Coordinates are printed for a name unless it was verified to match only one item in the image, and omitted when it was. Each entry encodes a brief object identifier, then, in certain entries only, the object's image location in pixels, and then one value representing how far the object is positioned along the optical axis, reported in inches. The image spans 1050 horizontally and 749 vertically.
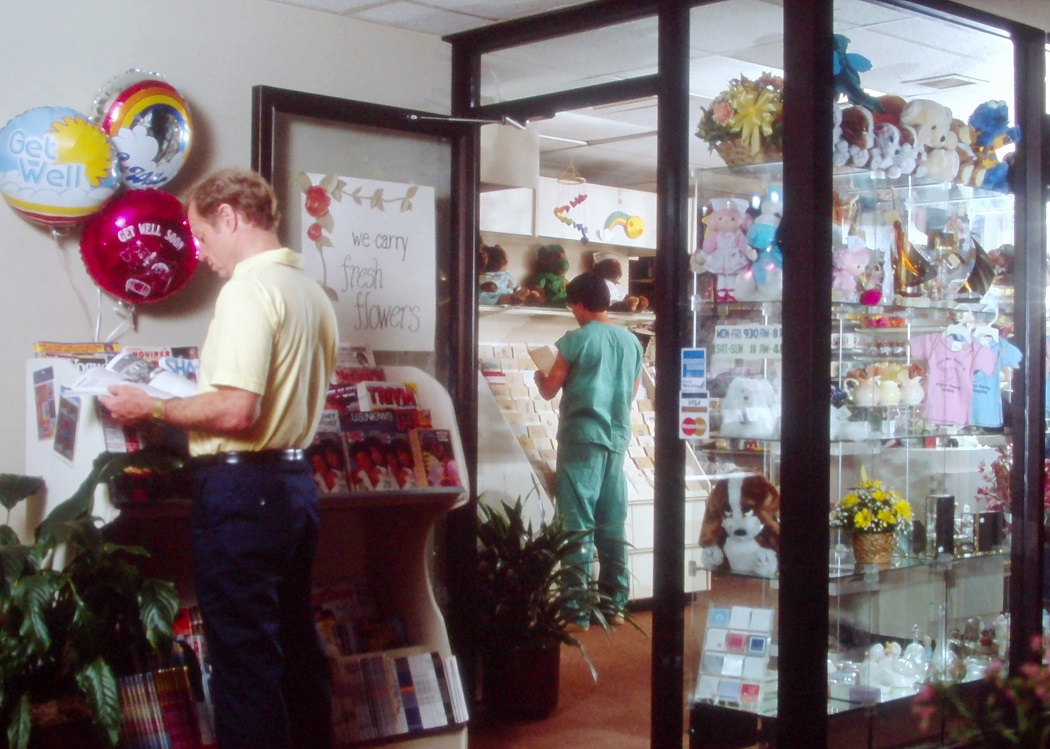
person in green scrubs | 212.8
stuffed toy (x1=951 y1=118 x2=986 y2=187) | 158.6
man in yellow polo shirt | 111.1
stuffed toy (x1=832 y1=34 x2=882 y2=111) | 138.0
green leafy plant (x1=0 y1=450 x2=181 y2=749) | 107.0
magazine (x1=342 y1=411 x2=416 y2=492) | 141.6
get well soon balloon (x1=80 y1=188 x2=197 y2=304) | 130.0
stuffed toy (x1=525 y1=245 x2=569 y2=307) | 271.4
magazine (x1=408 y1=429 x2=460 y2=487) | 145.0
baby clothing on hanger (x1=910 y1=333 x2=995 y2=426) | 153.8
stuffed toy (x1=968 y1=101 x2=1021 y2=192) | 161.5
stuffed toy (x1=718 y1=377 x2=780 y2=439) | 137.5
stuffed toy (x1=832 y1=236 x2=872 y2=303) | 138.0
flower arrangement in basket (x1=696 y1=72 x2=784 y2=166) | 138.9
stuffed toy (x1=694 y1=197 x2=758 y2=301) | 140.8
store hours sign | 136.9
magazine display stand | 137.3
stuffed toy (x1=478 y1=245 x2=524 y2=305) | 252.7
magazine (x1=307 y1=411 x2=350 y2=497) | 138.0
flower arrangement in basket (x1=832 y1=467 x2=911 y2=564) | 142.4
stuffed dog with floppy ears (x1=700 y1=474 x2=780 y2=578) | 139.4
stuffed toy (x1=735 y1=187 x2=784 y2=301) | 137.2
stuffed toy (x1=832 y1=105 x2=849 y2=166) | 138.3
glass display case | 139.6
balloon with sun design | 123.6
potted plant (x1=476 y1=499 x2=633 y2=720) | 169.6
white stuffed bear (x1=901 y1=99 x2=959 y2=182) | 153.6
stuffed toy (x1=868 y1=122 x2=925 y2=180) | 145.7
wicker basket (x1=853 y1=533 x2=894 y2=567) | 143.9
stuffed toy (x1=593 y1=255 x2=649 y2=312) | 290.7
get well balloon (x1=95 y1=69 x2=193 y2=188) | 130.9
